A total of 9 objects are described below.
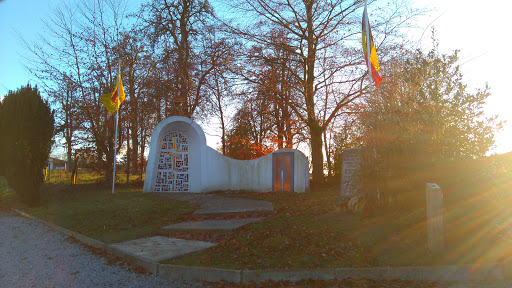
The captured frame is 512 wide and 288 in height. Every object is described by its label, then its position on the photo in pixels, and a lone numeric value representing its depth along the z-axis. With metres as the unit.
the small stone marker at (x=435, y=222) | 5.13
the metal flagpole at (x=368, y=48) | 9.45
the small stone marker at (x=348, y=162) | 11.08
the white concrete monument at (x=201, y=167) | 14.78
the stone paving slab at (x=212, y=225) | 7.44
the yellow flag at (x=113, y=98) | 15.31
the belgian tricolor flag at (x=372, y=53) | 9.54
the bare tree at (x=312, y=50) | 16.11
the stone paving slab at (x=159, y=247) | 5.63
